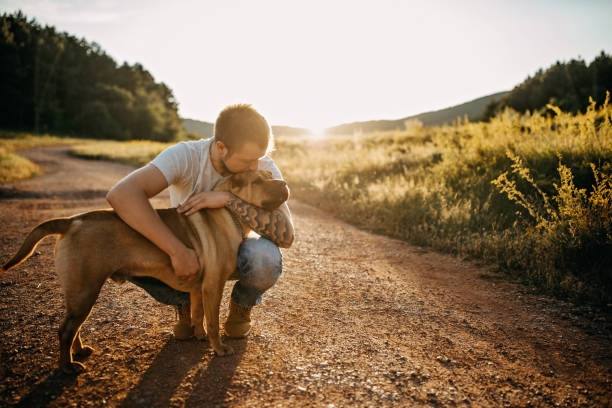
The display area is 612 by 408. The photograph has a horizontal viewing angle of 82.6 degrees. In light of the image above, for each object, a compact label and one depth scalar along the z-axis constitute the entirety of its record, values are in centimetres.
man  208
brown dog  190
